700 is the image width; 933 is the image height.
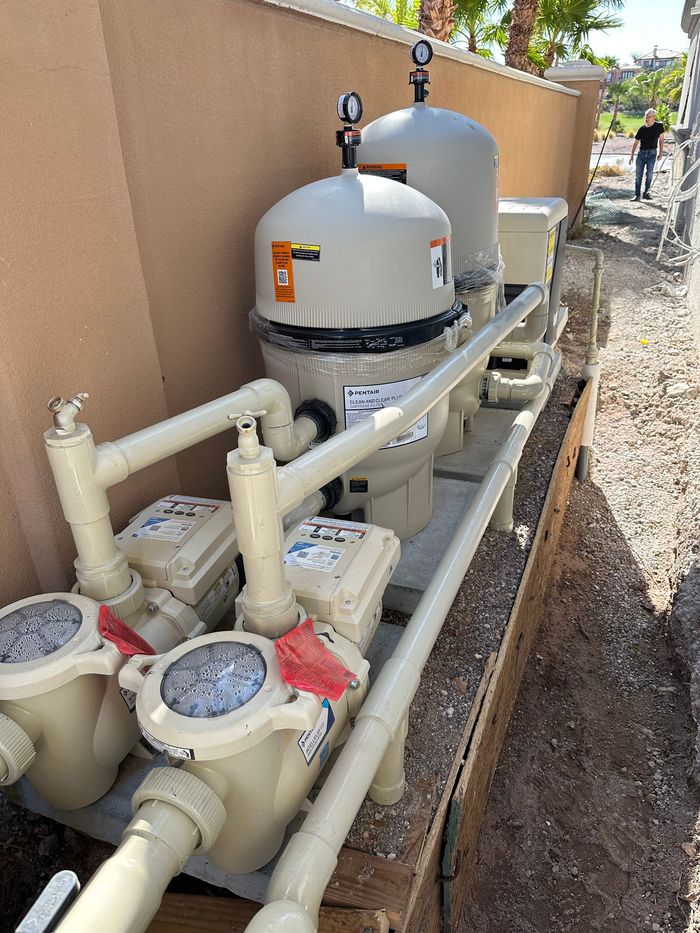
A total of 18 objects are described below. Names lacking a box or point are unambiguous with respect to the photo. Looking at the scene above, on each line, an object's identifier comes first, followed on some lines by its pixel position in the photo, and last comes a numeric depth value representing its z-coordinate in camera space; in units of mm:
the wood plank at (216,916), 1432
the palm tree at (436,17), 8688
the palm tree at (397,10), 11375
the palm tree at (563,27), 12188
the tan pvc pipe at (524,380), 3197
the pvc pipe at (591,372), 4191
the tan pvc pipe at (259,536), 1193
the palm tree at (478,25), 11188
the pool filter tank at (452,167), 2590
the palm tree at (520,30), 10953
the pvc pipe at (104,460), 1350
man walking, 12016
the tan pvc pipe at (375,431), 1346
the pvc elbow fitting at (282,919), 987
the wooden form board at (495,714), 1855
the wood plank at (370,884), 1460
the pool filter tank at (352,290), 1909
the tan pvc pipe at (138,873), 933
